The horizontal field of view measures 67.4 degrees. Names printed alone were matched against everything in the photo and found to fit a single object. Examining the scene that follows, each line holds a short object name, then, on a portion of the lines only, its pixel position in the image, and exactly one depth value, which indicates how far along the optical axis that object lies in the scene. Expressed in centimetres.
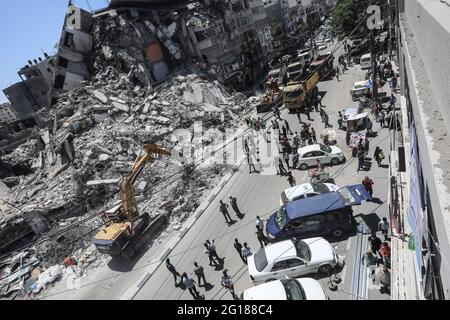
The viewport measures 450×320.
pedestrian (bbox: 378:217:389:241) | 1318
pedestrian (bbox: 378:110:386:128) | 2294
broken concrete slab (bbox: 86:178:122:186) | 2466
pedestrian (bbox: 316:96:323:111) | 3101
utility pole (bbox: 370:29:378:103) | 2277
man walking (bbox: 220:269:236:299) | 1316
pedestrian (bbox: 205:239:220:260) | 1558
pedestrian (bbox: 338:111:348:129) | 2547
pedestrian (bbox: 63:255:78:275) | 1925
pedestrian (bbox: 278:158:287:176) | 2181
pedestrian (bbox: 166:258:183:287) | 1505
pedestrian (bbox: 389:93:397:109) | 2272
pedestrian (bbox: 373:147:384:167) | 1866
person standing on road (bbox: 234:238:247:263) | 1517
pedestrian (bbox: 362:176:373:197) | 1594
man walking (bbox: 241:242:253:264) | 1480
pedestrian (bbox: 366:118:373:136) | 2261
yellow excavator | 1764
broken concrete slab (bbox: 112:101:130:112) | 3400
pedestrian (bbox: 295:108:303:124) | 2942
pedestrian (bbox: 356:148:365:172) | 1881
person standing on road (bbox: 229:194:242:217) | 1903
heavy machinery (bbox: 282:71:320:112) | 3080
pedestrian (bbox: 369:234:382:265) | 1232
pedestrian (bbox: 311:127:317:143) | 2420
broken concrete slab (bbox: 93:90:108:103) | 3509
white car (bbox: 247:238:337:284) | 1269
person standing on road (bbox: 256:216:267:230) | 1568
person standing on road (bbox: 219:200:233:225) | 1860
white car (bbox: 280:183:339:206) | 1631
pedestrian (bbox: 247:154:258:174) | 2377
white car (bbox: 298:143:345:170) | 2072
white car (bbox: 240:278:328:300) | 1062
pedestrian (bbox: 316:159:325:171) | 2009
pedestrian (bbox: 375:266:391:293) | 1108
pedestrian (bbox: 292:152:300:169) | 2160
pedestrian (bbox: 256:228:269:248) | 1560
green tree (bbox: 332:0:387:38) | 4153
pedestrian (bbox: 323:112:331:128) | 2679
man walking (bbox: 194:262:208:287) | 1446
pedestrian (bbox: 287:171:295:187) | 1934
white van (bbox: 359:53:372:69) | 3788
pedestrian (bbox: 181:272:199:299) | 1384
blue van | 1416
